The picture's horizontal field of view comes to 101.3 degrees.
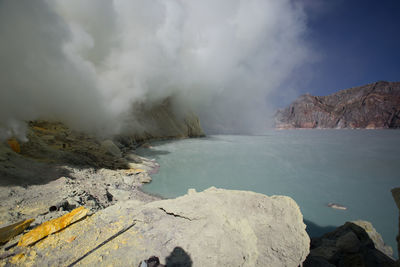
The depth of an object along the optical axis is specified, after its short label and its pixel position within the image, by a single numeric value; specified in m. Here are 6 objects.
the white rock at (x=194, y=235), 1.95
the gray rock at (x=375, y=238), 3.43
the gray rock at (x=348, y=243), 2.81
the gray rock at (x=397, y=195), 2.51
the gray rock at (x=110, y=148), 9.58
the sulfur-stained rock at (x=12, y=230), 2.06
